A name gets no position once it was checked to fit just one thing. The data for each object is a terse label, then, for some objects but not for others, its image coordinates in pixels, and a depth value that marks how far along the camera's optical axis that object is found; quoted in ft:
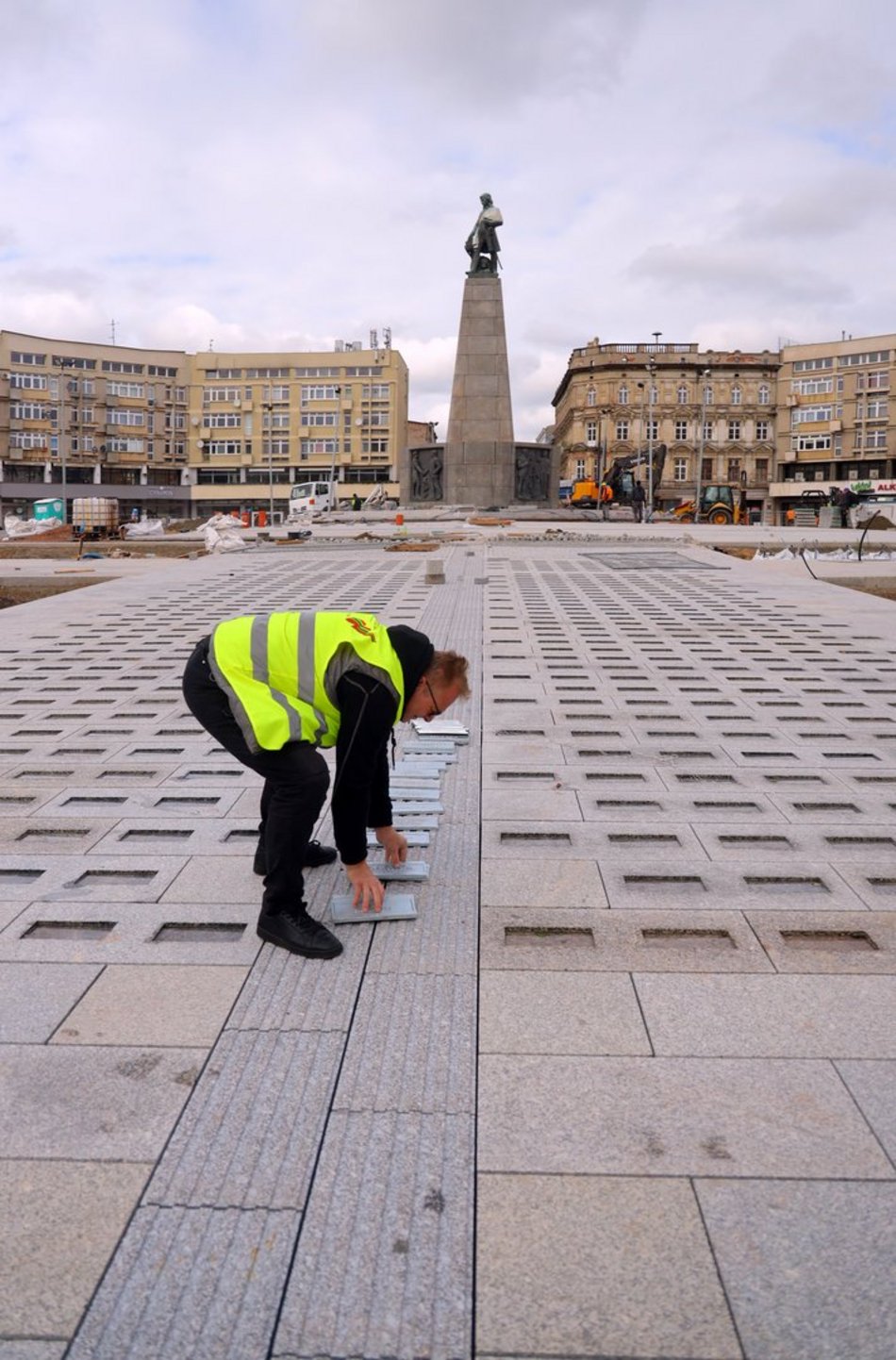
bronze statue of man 108.68
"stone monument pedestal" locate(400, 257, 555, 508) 109.19
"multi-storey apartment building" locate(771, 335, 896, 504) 244.83
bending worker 11.21
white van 159.25
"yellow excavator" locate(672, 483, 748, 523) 136.87
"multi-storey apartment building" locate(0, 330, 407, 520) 246.06
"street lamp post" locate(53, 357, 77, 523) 232.94
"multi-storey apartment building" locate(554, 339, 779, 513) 253.03
